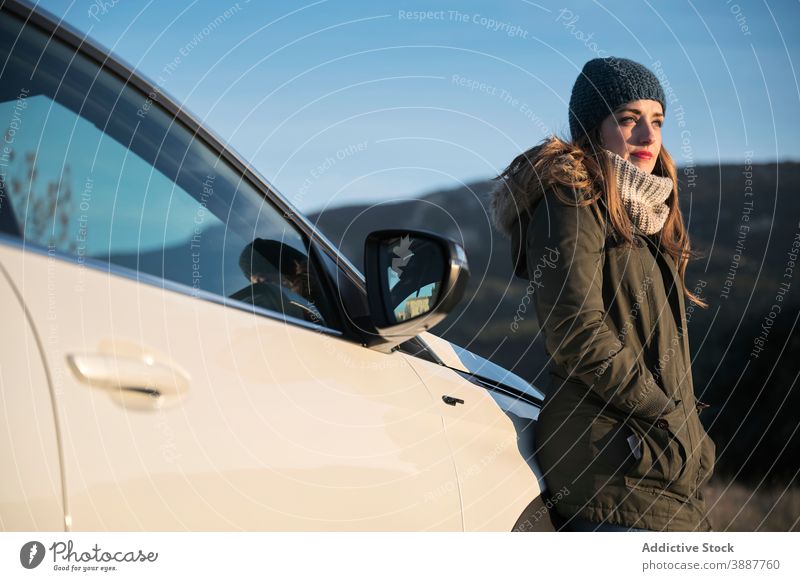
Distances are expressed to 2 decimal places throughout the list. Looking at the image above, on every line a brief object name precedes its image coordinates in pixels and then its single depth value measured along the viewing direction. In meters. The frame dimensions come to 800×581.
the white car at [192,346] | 1.46
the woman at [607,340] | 2.66
